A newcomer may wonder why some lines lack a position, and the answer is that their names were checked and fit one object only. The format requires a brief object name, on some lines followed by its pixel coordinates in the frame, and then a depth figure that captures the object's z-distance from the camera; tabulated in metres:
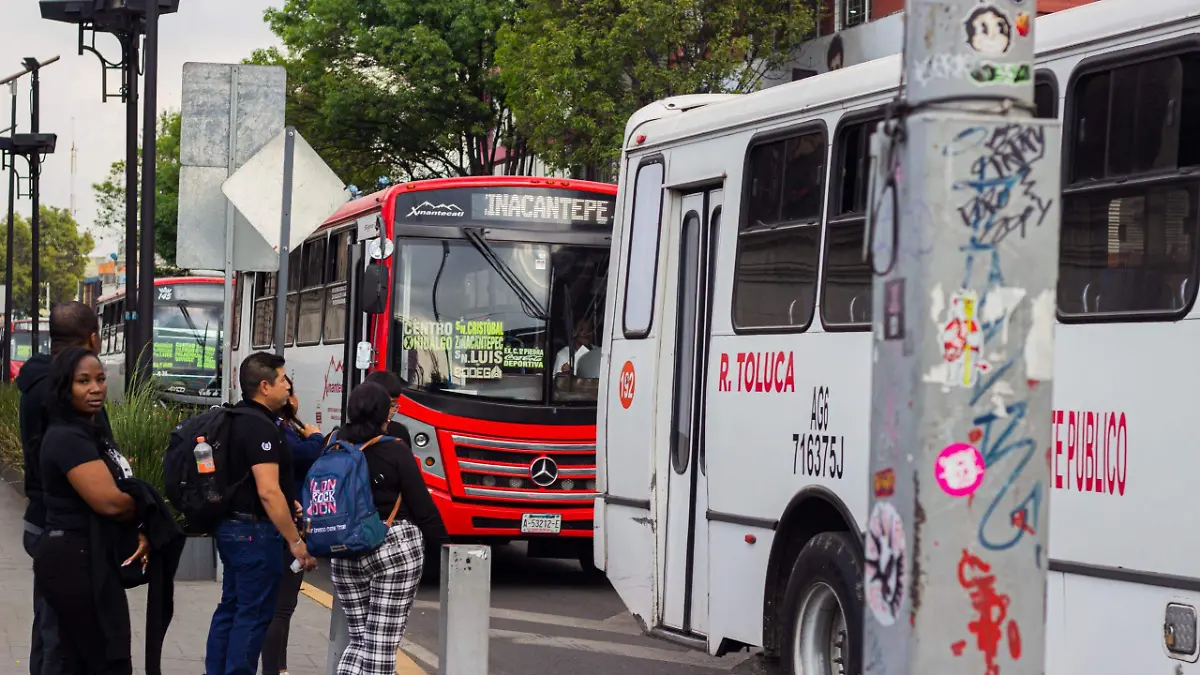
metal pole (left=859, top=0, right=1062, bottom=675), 3.30
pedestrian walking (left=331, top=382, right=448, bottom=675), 7.41
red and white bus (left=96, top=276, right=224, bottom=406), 33.34
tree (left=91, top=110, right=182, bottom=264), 58.47
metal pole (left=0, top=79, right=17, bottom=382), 39.71
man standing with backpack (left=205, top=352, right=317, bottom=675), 7.48
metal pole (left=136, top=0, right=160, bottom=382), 17.08
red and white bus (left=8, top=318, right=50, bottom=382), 70.69
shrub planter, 13.45
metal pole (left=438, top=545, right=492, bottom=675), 7.24
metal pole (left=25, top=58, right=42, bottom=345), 34.69
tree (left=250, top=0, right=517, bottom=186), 39.12
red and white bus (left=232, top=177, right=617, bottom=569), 13.97
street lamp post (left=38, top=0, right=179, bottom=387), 17.34
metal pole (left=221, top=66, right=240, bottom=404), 12.16
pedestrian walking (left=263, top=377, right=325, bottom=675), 8.22
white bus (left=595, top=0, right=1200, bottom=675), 5.97
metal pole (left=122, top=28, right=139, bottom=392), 18.41
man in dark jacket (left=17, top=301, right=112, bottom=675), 6.98
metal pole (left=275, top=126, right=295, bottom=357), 10.46
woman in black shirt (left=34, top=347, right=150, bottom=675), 6.55
